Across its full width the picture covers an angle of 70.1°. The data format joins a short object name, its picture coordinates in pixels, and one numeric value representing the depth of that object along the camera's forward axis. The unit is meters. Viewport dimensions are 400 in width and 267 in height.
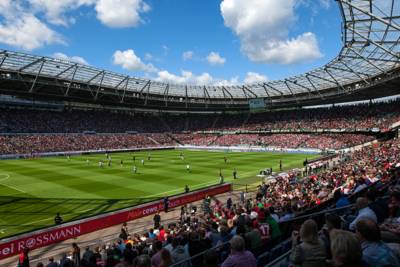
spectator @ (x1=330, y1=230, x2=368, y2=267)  2.80
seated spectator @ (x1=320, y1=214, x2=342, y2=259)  4.75
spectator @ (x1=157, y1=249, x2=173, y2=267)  4.39
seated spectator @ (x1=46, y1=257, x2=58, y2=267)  8.87
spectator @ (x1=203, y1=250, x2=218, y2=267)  3.74
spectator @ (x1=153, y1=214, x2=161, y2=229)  14.78
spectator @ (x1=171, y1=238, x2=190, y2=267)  5.56
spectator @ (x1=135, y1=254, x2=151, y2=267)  3.85
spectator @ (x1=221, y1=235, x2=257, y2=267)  4.07
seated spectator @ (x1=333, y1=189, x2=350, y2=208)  7.91
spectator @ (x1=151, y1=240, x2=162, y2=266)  4.96
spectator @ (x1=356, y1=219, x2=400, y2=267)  3.20
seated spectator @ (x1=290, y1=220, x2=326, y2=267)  3.66
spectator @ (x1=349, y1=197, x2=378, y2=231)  5.24
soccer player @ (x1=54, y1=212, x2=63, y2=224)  15.78
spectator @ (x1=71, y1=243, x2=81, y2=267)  10.17
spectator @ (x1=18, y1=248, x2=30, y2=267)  10.97
